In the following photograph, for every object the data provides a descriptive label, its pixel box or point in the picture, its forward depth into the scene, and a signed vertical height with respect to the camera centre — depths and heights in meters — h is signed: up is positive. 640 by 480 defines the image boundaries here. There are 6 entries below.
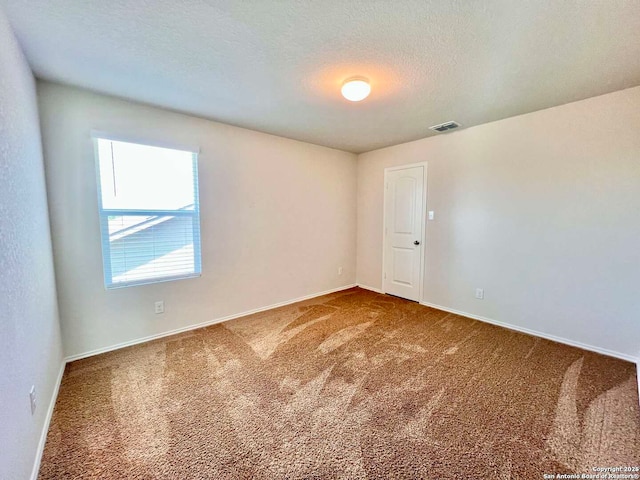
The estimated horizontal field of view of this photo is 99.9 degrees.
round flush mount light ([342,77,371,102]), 2.12 +1.02
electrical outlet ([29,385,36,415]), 1.42 -0.96
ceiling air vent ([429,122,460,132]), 3.22 +1.10
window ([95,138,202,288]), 2.55 +0.04
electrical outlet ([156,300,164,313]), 2.87 -0.96
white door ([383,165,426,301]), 3.96 -0.22
